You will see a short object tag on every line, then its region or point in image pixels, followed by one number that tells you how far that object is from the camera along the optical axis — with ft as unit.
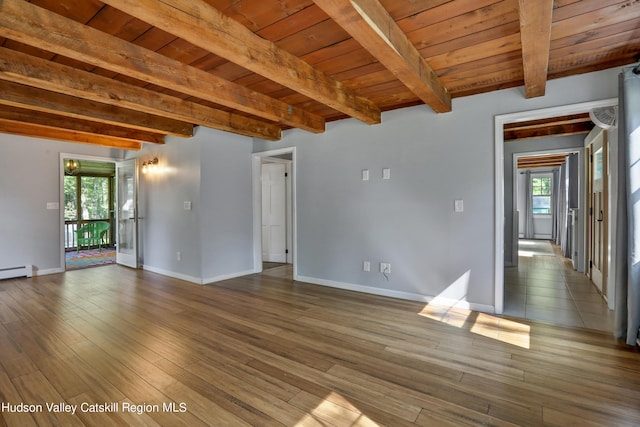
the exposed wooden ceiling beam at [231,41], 5.49
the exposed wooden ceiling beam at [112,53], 5.89
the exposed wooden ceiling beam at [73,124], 12.47
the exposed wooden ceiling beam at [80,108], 9.85
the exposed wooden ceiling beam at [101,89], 7.88
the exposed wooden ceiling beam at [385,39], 5.31
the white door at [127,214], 19.06
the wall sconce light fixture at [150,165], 17.99
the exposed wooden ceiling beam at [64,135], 15.87
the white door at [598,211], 12.40
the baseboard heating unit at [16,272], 16.11
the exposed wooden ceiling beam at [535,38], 5.37
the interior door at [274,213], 21.13
